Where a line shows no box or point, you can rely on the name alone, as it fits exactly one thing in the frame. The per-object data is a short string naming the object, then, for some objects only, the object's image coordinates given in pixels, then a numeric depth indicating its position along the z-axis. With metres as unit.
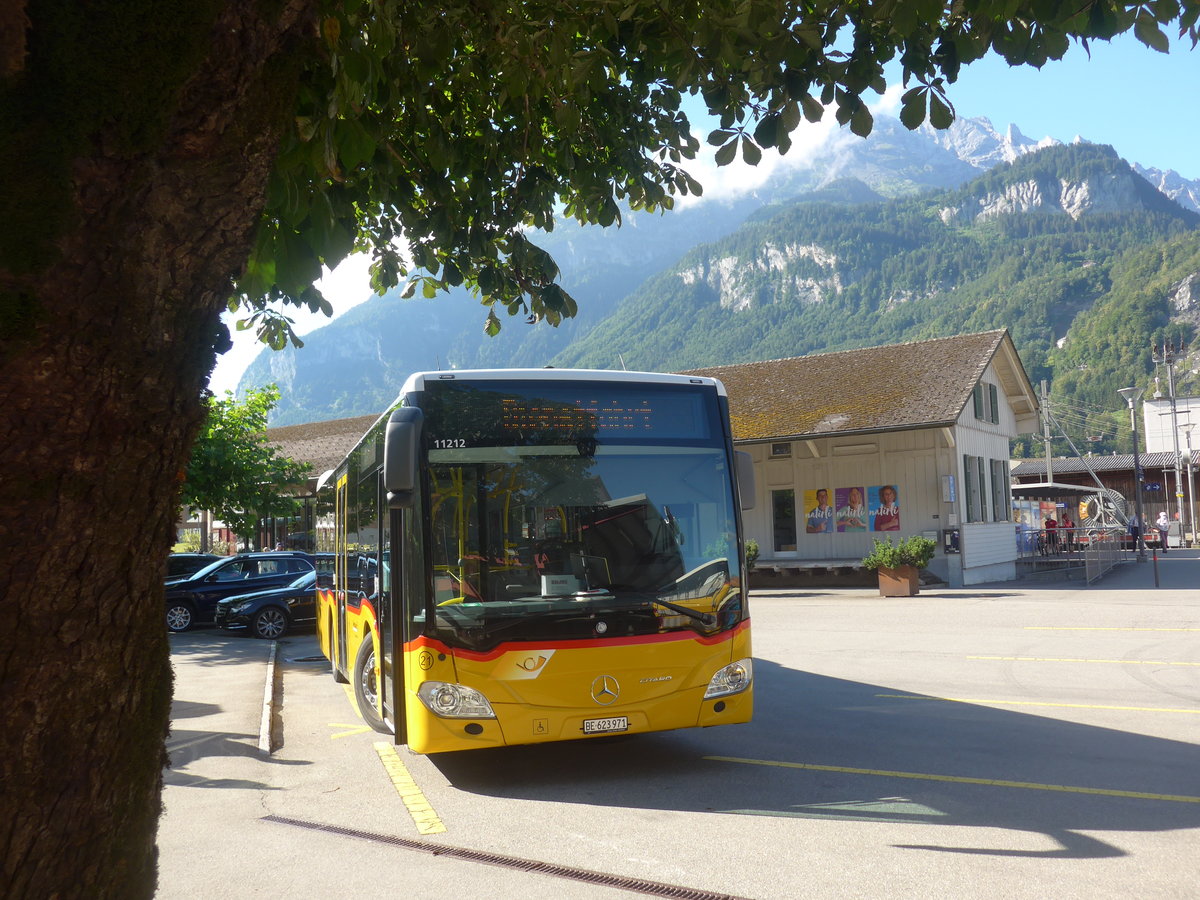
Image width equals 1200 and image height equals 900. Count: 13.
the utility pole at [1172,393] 55.79
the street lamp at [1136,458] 31.50
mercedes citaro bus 7.11
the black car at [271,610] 20.89
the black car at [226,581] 22.75
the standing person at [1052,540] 33.78
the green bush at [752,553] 28.22
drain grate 4.98
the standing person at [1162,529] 44.13
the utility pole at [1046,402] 58.11
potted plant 25.27
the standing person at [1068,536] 33.89
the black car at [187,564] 24.84
